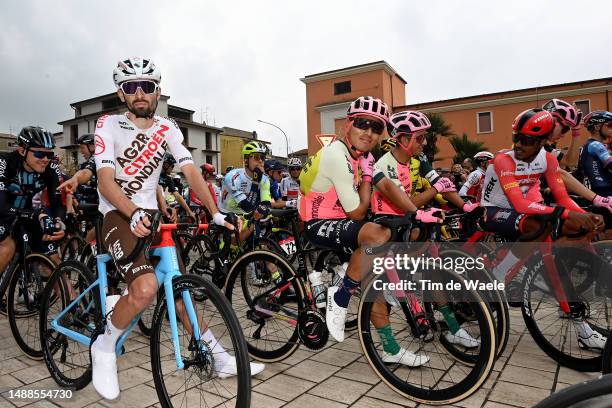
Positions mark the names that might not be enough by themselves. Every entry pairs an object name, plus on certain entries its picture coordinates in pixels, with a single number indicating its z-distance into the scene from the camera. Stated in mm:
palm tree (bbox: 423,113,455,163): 30852
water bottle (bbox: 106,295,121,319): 2859
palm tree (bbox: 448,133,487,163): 32000
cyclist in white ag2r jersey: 2602
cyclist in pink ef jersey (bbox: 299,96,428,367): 3078
